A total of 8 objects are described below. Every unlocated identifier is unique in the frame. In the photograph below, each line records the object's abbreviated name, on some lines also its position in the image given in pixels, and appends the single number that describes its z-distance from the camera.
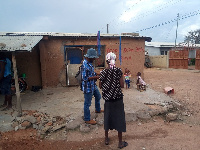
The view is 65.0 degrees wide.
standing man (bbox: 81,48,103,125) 3.42
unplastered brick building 7.32
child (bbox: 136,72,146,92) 6.97
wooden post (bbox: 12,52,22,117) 4.19
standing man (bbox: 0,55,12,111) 4.41
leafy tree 37.88
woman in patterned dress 2.79
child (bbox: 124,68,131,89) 7.23
